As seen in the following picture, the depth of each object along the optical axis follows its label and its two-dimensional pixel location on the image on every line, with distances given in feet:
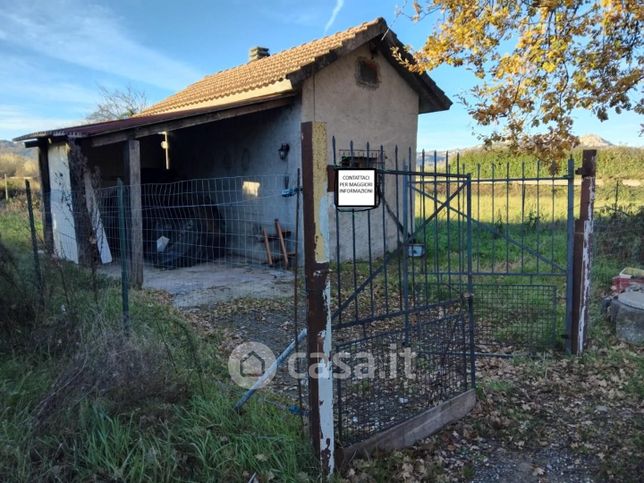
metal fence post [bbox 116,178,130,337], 12.83
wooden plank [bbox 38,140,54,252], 29.98
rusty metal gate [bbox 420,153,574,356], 15.69
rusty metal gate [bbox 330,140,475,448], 9.68
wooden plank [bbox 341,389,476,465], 9.26
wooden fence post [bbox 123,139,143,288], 23.29
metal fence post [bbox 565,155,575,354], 15.22
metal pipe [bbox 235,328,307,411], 9.45
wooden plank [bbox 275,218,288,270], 29.12
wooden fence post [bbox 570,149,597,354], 14.88
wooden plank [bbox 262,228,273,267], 29.55
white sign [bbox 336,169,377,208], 8.35
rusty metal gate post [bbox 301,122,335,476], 8.05
